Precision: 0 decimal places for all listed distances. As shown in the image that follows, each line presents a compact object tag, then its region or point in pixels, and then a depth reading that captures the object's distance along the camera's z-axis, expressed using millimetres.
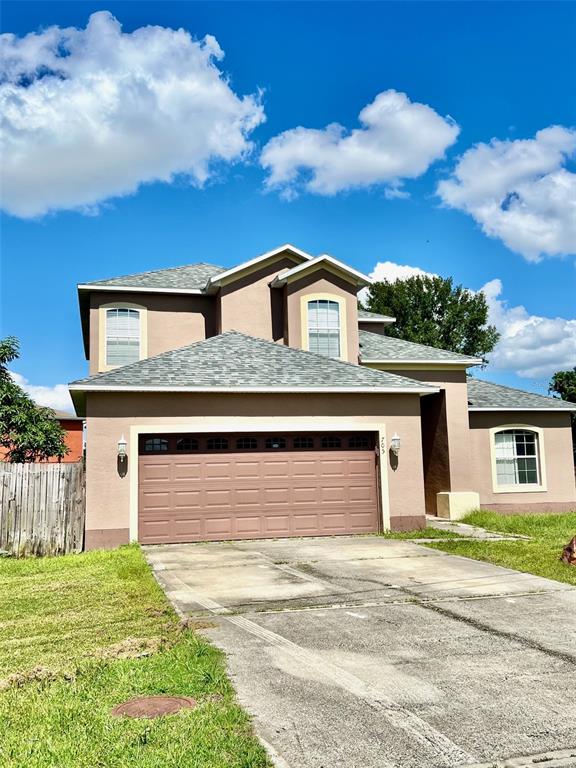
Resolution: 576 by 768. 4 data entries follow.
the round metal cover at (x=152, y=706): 4711
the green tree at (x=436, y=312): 46688
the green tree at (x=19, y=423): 24750
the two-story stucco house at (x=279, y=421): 14914
